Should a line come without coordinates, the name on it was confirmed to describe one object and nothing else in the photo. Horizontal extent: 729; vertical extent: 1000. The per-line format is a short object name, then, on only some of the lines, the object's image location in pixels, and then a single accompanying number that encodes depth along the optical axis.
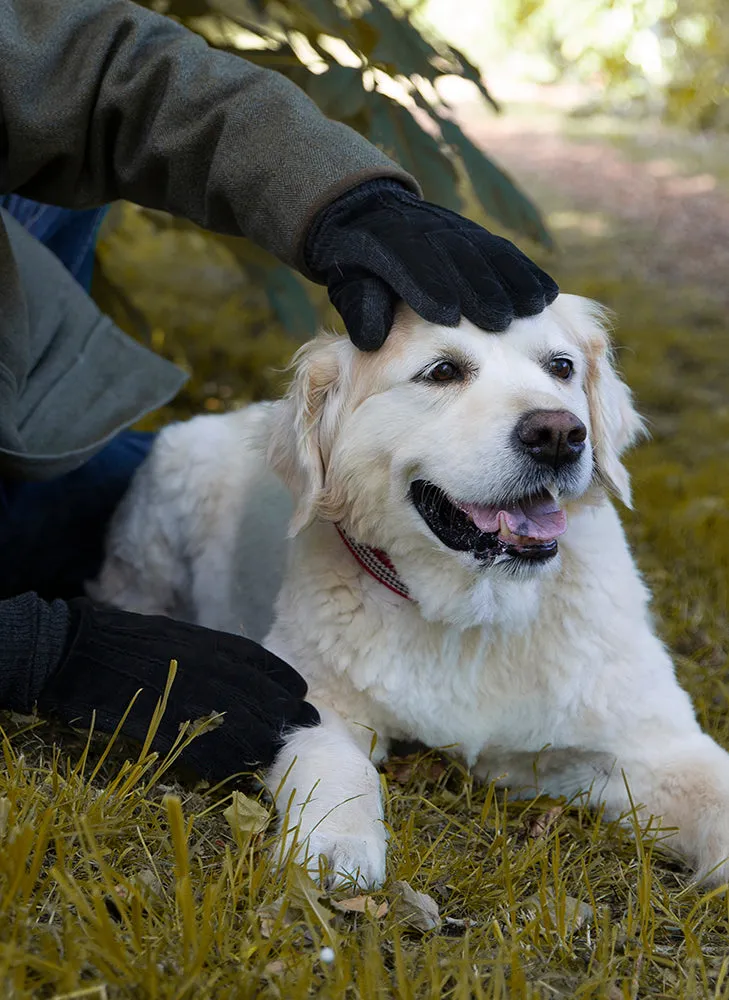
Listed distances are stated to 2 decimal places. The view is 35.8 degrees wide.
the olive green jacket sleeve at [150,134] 2.34
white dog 2.21
